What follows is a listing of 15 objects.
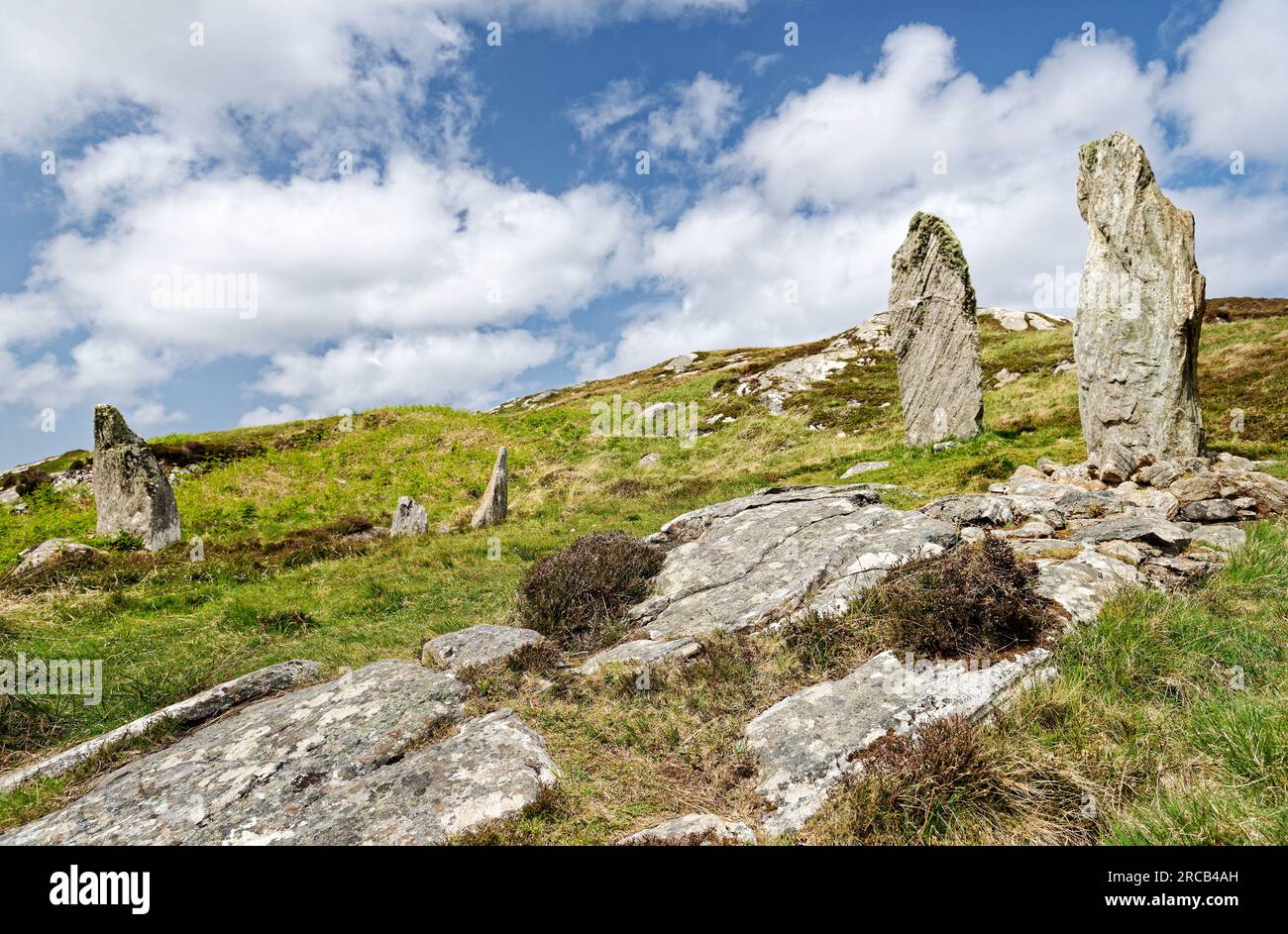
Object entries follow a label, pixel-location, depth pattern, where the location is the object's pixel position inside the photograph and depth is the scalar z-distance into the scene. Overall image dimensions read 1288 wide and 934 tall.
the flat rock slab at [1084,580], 6.66
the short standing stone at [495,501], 21.80
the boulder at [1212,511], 9.66
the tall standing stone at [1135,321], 13.71
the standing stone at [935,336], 20.58
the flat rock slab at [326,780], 4.92
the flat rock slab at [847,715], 4.89
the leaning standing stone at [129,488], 20.25
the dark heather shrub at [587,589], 9.16
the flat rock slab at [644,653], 7.52
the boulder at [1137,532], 8.41
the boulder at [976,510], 10.28
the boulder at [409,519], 21.20
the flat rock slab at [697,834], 4.23
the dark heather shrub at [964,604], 6.22
